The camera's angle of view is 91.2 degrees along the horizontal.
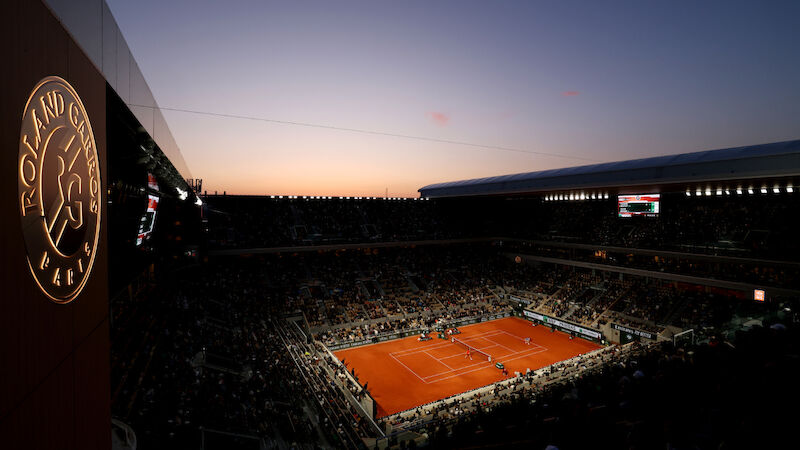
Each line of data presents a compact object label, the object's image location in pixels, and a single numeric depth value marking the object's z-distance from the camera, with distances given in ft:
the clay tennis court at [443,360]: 81.52
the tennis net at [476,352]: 99.30
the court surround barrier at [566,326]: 109.81
